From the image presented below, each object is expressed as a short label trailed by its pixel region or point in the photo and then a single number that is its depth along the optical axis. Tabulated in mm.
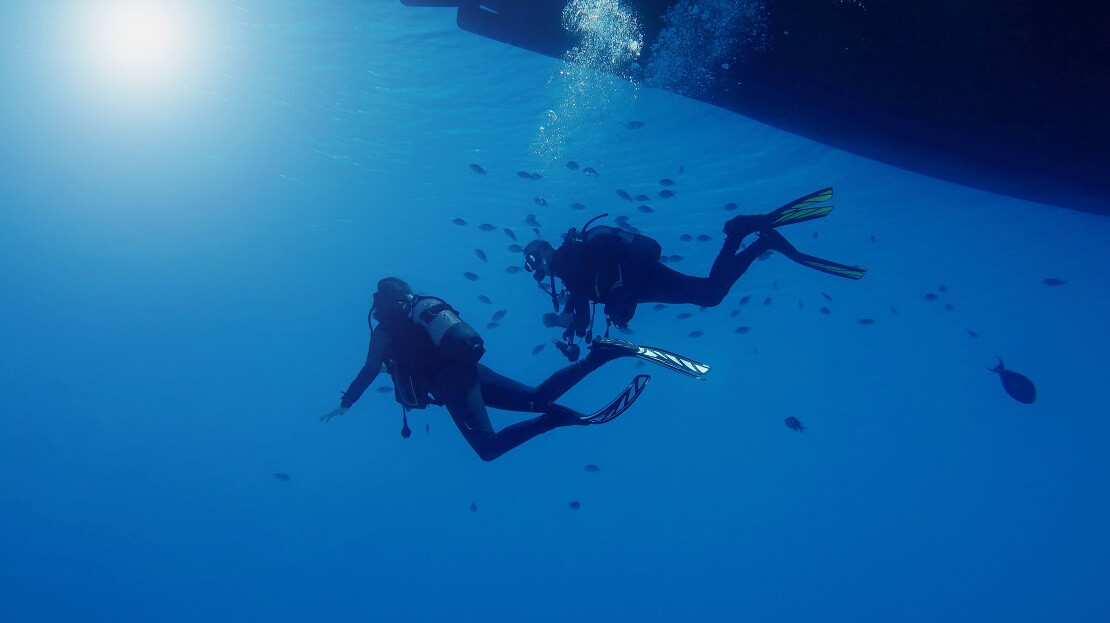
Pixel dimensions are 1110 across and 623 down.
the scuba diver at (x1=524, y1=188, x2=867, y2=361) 5691
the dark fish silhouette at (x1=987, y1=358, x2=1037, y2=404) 12242
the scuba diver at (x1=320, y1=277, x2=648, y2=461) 4688
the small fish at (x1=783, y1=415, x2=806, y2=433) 11386
